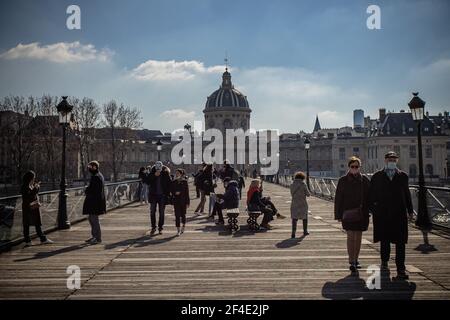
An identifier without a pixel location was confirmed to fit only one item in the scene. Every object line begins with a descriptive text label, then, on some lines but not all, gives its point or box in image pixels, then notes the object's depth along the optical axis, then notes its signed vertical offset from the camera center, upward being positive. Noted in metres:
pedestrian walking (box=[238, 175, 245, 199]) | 26.39 -0.59
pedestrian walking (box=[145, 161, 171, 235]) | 12.83 -0.42
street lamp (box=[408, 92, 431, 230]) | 13.25 -0.26
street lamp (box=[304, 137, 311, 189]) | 35.91 +2.19
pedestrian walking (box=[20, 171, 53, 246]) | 10.94 -0.79
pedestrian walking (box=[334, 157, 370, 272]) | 8.05 -0.64
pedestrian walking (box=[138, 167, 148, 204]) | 23.81 -1.09
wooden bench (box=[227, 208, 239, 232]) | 13.03 -1.28
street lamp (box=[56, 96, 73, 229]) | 13.94 -0.05
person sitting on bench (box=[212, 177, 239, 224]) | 13.11 -0.70
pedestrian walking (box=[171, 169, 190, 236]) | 12.91 -0.72
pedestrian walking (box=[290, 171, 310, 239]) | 11.98 -0.82
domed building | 135.62 +18.27
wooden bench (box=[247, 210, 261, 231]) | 13.21 -1.43
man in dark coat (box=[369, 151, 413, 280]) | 7.74 -0.62
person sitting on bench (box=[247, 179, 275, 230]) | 13.22 -0.96
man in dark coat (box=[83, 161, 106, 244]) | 11.23 -0.69
